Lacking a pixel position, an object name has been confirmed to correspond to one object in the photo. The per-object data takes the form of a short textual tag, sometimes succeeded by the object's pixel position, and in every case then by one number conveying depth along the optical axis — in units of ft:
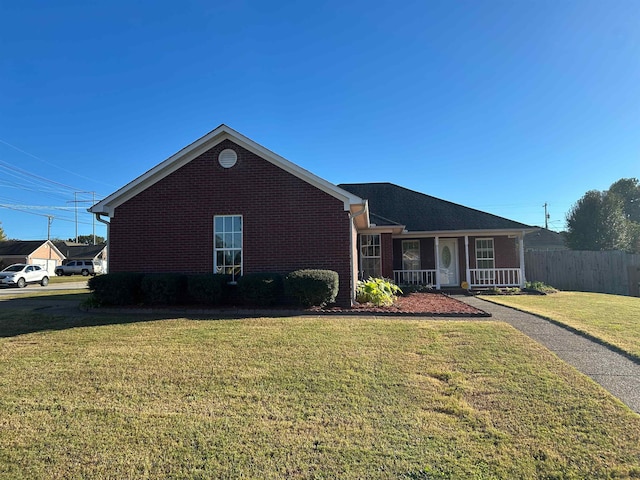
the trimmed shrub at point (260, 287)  32.60
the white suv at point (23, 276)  90.79
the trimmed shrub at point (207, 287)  33.17
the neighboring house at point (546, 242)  128.47
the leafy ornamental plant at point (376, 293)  35.76
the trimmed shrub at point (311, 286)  31.53
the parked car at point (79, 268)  158.20
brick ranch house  35.81
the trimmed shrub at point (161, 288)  33.37
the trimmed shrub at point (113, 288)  33.42
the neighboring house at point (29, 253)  162.50
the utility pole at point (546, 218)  202.45
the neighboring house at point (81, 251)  206.56
